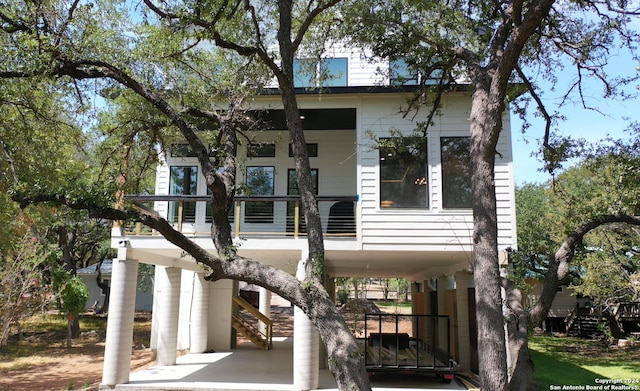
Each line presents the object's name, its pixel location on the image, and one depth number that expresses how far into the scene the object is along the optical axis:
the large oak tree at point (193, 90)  5.30
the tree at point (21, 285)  14.36
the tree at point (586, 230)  5.40
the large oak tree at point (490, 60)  5.30
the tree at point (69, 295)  19.91
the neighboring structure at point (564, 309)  26.34
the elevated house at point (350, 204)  10.79
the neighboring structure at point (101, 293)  35.69
